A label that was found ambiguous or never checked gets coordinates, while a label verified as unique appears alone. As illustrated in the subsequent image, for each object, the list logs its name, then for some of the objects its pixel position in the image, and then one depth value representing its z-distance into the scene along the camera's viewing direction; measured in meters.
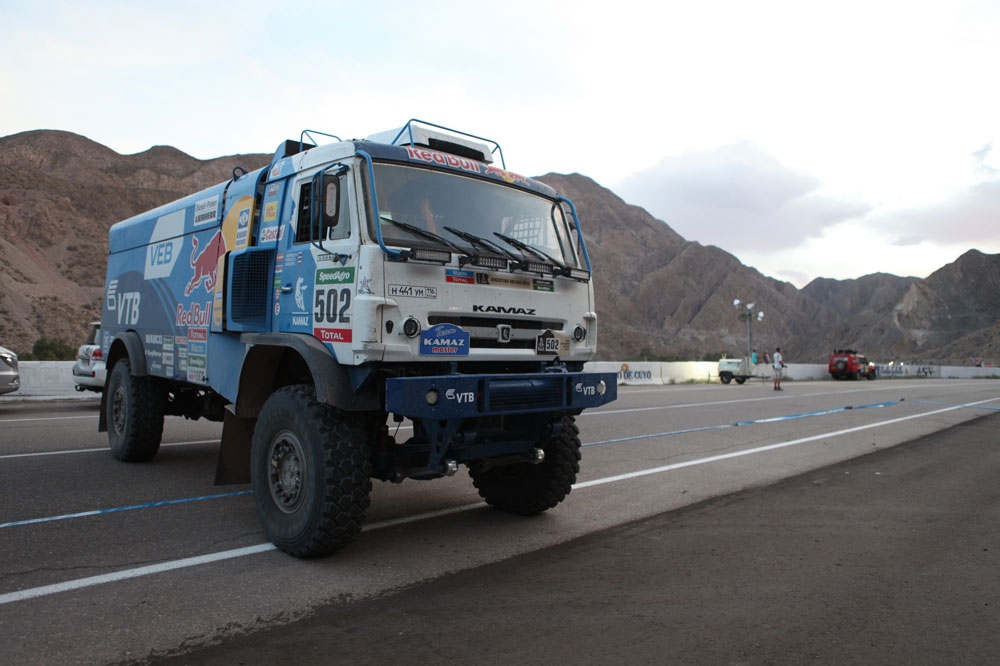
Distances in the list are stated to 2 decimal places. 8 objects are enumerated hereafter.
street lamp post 38.30
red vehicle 42.94
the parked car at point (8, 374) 13.02
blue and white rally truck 4.79
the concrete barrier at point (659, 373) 17.27
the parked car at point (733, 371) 34.59
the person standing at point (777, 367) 27.81
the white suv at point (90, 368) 14.73
